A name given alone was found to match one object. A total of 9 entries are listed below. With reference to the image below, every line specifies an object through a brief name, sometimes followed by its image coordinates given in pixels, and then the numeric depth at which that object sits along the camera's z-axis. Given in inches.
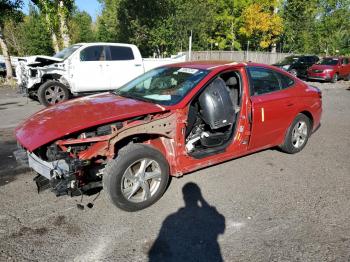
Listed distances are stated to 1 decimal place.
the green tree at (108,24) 1357.0
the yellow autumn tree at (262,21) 1216.0
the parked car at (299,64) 837.2
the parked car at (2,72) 723.5
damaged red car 138.5
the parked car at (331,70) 753.0
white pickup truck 381.2
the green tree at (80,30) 1544.0
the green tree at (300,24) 1299.2
